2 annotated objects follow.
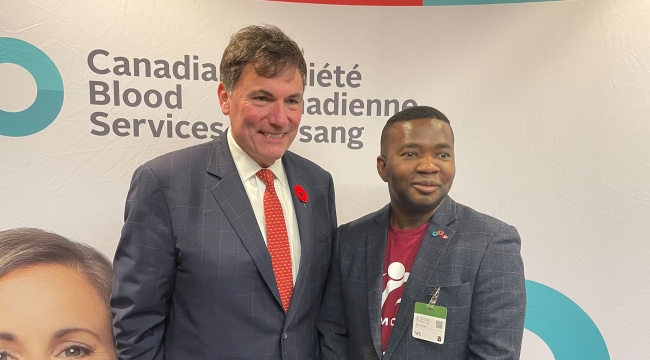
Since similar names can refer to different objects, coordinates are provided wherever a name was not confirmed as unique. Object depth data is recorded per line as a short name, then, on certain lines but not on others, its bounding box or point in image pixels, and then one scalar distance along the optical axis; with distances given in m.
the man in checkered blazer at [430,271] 1.41
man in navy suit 1.43
